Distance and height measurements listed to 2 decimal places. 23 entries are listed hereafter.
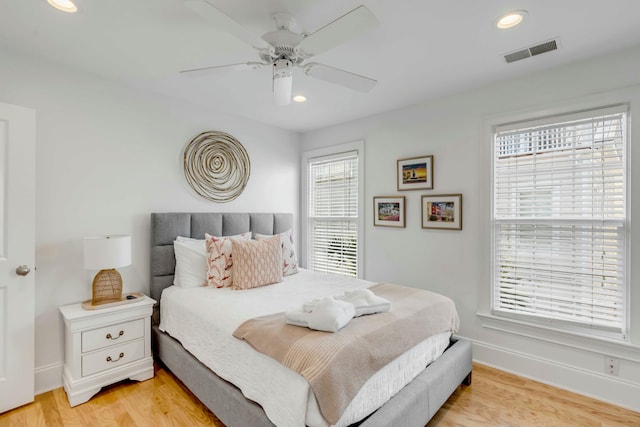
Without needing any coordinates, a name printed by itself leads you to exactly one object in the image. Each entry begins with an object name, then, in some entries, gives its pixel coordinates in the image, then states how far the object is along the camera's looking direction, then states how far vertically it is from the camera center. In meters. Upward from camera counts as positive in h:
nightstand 2.24 -1.03
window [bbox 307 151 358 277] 3.94 -0.02
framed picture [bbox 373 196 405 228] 3.40 +0.02
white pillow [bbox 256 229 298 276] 3.25 -0.46
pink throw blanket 1.39 -0.69
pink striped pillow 2.72 -0.46
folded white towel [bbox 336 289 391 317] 1.96 -0.58
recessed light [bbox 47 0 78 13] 1.70 +1.14
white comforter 1.47 -0.84
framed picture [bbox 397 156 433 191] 3.18 +0.41
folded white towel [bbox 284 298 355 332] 1.67 -0.58
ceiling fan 1.45 +0.91
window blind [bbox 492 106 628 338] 2.30 -0.06
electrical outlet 2.26 -1.11
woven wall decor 3.25 +0.51
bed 1.68 -1.04
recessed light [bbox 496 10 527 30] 1.79 +1.15
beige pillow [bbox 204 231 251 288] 2.74 -0.45
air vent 2.13 +1.15
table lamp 2.30 -0.38
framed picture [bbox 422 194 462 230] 2.98 +0.02
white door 2.12 -0.30
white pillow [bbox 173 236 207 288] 2.80 -0.49
